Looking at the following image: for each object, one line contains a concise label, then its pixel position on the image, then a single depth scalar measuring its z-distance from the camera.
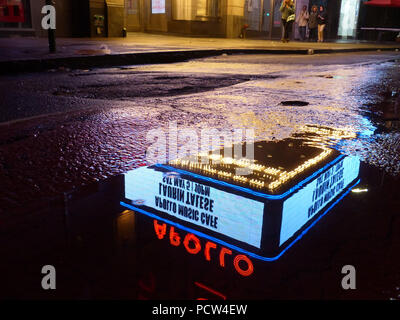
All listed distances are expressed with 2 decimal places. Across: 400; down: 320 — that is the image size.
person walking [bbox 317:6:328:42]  20.03
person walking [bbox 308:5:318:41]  20.32
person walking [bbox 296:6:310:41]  20.59
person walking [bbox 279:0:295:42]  16.84
